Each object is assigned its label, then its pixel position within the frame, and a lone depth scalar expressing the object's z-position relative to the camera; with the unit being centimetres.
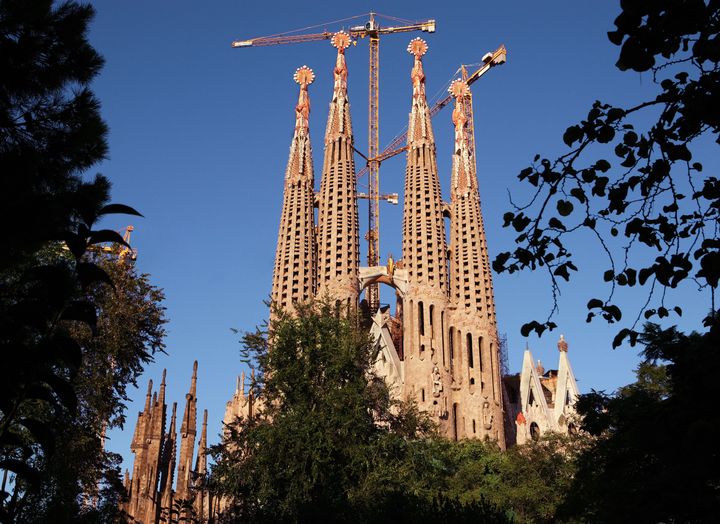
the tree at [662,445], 1101
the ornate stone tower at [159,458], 3575
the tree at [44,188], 660
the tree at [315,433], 1992
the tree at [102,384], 2064
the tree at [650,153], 608
